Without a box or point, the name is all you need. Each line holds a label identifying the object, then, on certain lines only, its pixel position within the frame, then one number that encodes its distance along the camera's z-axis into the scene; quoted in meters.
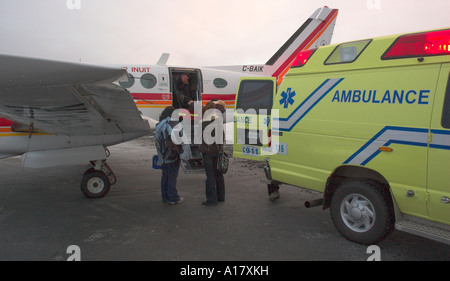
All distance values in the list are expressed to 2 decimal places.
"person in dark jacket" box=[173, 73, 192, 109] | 10.23
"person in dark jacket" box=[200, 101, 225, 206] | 5.74
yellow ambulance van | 3.35
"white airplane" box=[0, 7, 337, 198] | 3.41
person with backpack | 5.84
